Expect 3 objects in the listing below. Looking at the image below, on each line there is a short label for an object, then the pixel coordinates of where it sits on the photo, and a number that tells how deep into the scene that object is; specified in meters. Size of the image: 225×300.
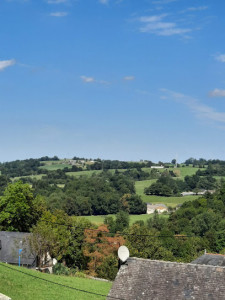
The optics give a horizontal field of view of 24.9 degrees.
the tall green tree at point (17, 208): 68.12
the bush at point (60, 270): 58.38
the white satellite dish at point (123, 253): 27.68
